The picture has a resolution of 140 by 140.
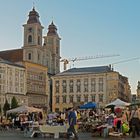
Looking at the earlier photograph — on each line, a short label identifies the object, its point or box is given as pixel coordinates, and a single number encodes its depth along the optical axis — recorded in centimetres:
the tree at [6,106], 6152
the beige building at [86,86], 7729
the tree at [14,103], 6218
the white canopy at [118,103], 2615
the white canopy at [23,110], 2670
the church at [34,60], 7702
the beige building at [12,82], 6891
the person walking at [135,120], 1545
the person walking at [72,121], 1431
